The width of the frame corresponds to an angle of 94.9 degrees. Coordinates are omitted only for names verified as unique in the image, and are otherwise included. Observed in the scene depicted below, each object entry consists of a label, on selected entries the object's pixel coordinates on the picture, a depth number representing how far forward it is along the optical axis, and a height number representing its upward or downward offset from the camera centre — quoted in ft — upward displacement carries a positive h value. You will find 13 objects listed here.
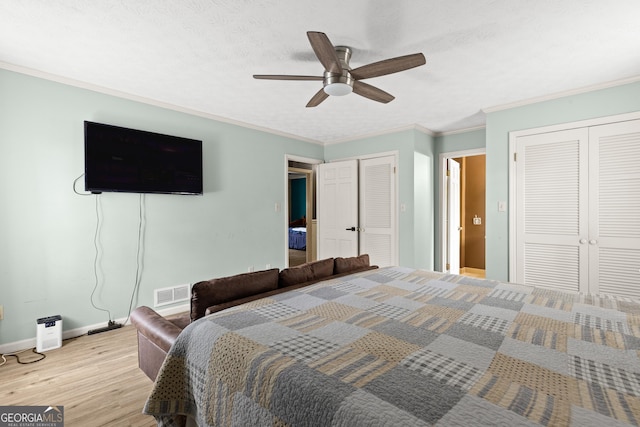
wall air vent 10.82 -3.07
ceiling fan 5.85 +3.19
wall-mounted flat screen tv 9.04 +1.81
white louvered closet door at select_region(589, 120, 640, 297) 8.92 +0.09
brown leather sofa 5.15 -1.59
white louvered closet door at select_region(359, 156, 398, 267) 14.57 +0.12
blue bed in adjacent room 24.06 -2.12
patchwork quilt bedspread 2.57 -1.66
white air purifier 8.09 -3.32
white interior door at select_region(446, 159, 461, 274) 15.52 -0.27
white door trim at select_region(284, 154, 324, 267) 15.20 -0.05
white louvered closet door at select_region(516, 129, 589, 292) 9.74 +0.05
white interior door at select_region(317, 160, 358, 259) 15.72 +0.20
